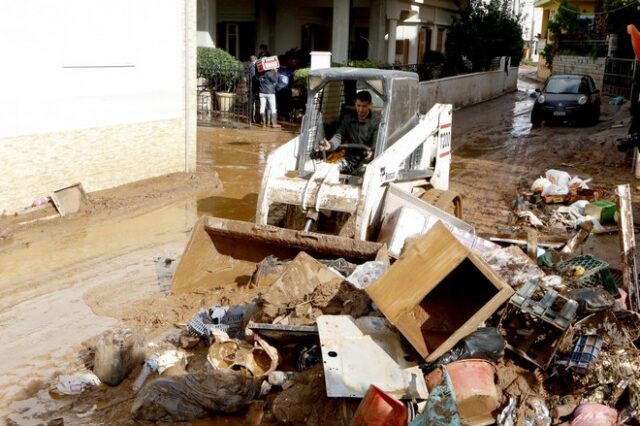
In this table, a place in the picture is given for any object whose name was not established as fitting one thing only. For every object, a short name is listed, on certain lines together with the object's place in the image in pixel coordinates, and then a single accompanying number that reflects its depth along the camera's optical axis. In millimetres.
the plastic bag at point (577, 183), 12539
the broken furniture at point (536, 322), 5758
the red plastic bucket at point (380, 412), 4898
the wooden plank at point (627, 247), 6910
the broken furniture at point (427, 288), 5520
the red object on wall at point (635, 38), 14445
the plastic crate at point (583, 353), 5520
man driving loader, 9212
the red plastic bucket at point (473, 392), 5230
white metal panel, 5297
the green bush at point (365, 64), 22719
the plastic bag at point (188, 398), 5590
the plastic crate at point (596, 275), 6845
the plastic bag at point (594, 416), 5160
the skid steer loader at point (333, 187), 7832
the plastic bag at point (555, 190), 12289
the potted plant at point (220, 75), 20797
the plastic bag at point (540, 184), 12695
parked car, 21656
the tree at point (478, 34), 30656
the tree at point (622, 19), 28078
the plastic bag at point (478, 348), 5566
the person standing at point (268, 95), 19484
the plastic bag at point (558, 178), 12719
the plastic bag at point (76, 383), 6090
